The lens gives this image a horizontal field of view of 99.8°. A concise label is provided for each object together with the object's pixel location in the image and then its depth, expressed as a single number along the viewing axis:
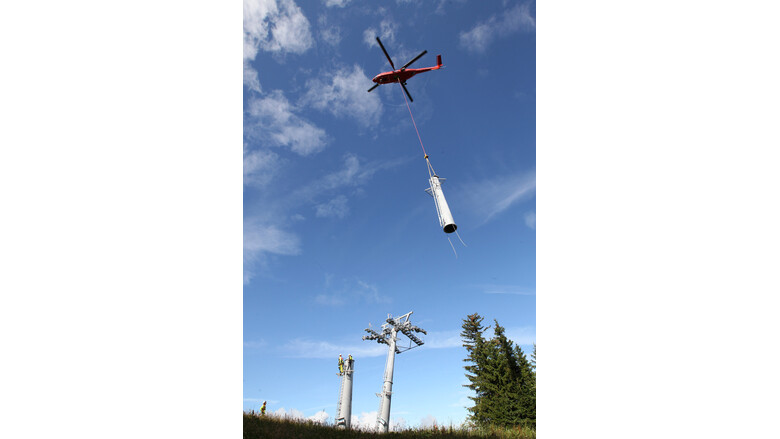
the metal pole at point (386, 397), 19.98
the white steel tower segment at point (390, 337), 21.49
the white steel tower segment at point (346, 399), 20.66
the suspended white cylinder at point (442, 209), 14.21
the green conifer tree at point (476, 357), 28.52
